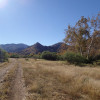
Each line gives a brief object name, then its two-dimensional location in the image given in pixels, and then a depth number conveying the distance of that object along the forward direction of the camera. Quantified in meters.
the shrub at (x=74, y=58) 23.31
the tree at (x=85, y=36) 22.12
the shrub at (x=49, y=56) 55.94
